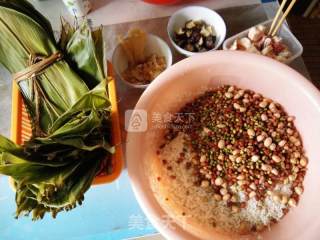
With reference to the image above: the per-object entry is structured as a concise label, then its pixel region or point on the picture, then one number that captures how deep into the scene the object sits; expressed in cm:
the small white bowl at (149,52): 79
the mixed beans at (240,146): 72
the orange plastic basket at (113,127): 61
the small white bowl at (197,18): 81
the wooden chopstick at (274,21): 73
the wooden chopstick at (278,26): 75
